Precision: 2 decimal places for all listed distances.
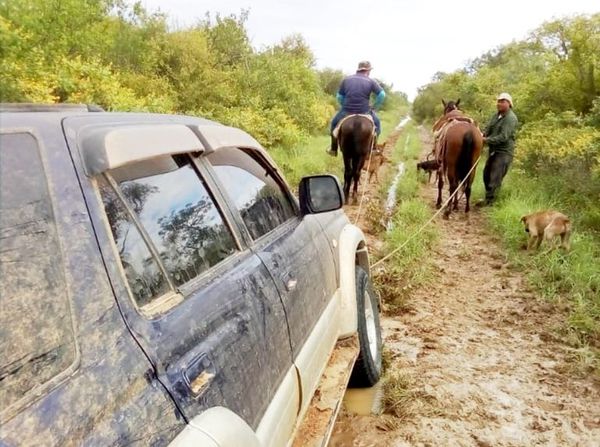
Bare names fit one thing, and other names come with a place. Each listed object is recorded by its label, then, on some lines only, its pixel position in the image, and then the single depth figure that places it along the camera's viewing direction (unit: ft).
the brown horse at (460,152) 29.55
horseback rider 31.63
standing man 30.01
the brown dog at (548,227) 19.75
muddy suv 3.27
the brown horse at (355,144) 31.55
